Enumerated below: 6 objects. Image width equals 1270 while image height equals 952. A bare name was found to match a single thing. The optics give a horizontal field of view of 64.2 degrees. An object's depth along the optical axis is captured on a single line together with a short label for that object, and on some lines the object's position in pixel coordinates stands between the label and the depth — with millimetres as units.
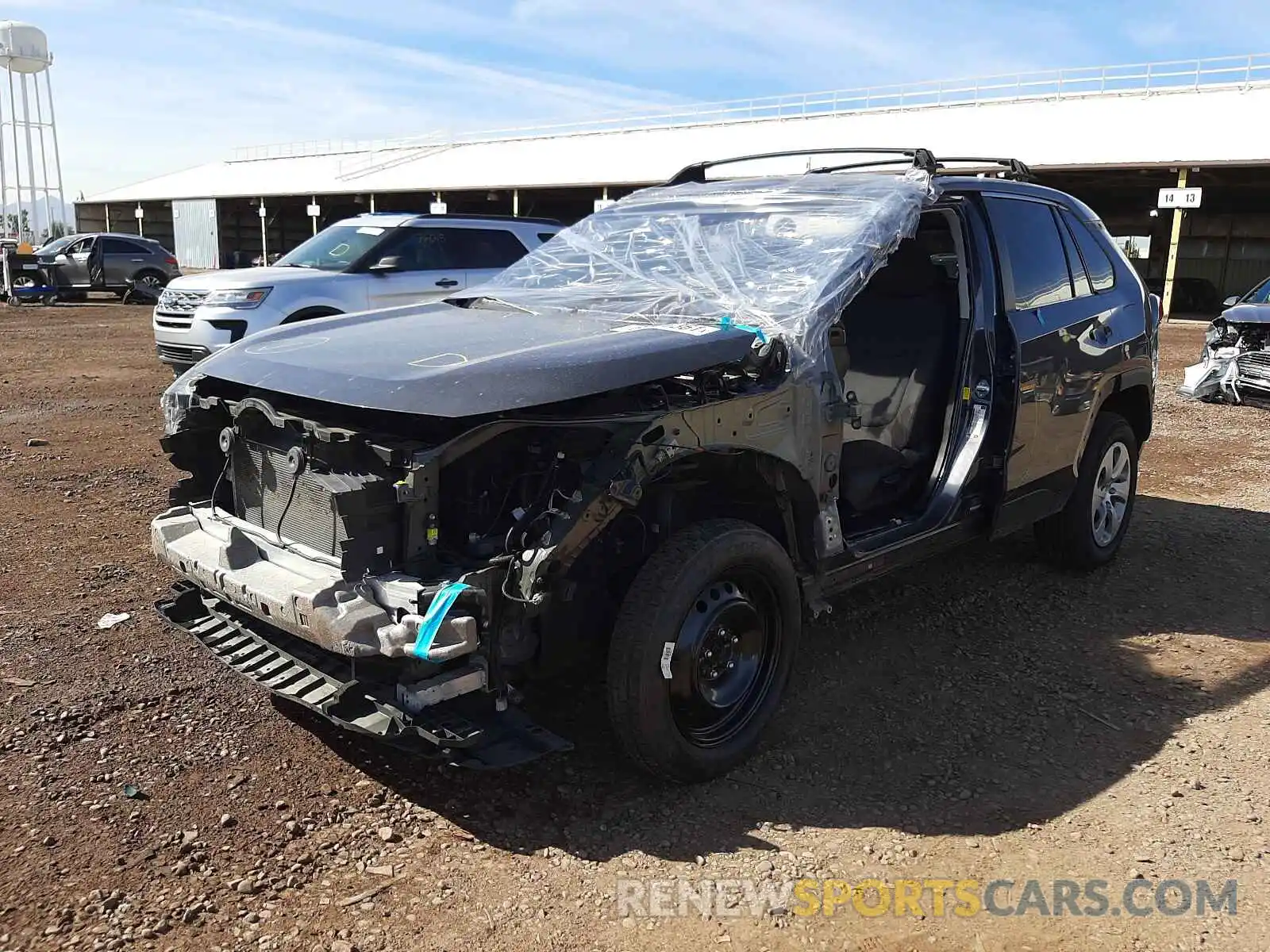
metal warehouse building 26250
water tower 49062
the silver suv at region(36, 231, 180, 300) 24562
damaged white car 11195
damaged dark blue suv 3025
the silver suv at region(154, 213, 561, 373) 9977
